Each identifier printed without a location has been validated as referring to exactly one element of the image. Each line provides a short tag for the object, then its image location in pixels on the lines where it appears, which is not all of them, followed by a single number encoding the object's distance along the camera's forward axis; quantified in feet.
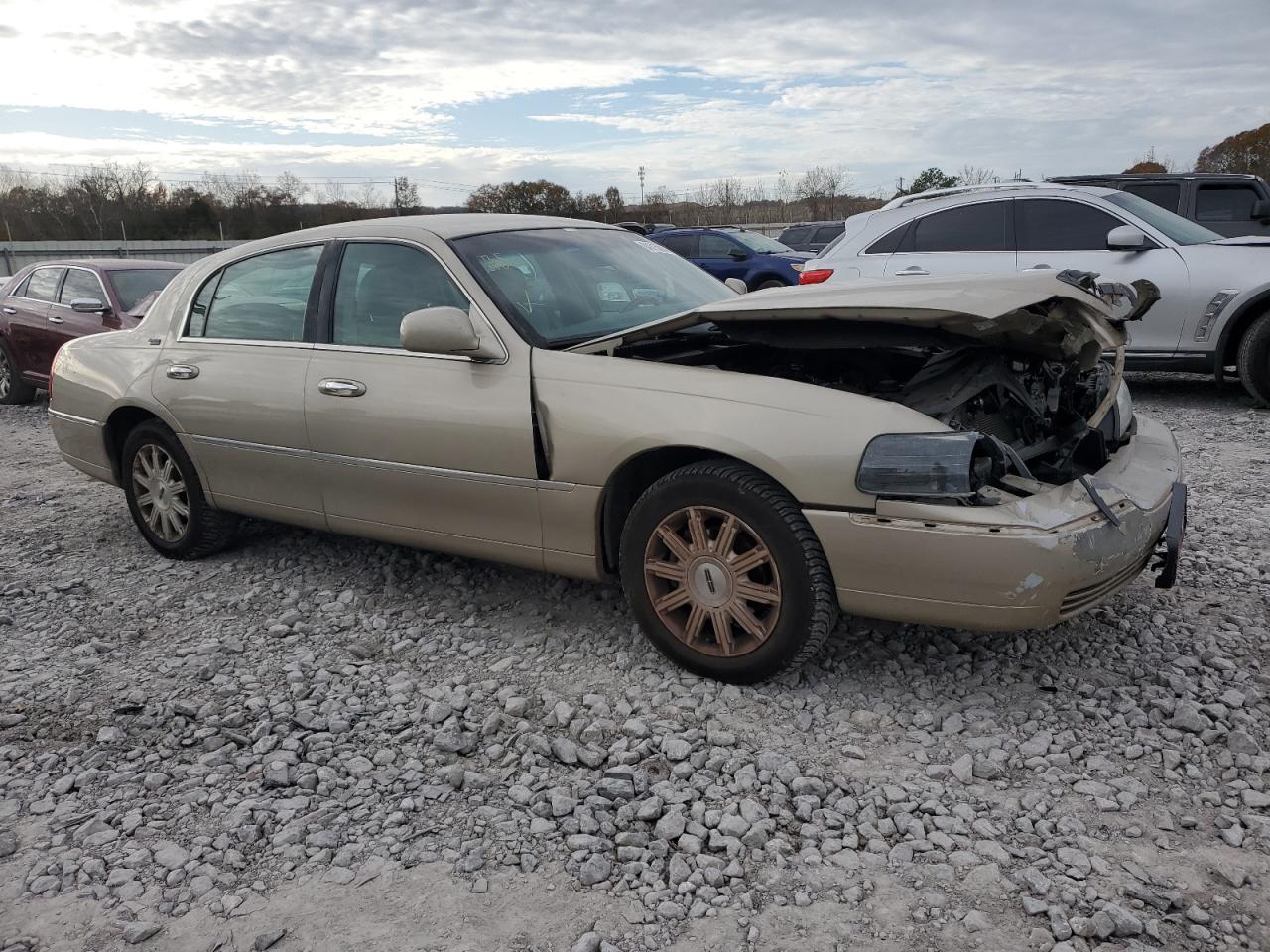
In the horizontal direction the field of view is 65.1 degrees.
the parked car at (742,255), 59.16
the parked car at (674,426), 9.81
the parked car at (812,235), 73.54
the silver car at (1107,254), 24.63
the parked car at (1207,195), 34.68
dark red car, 30.55
